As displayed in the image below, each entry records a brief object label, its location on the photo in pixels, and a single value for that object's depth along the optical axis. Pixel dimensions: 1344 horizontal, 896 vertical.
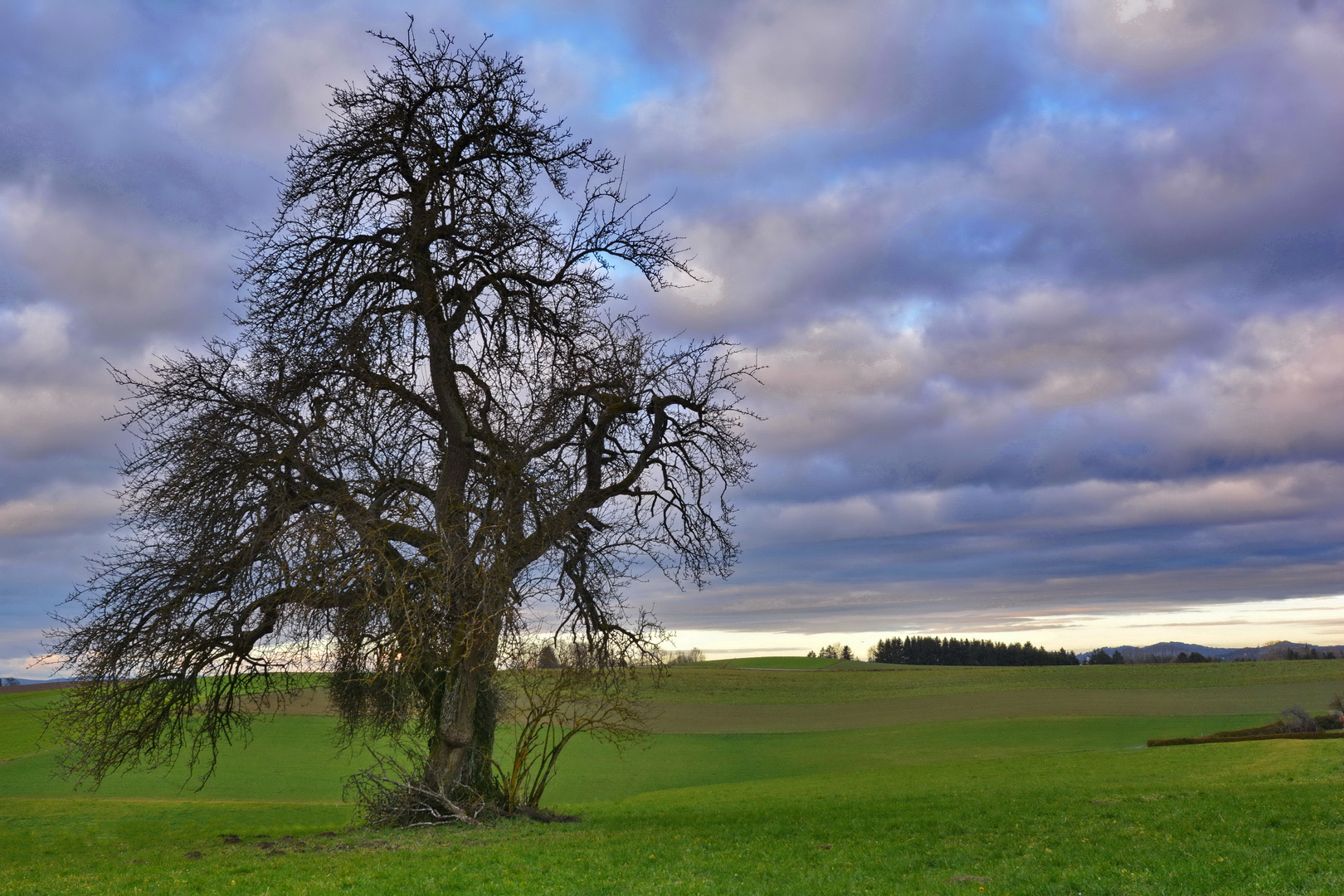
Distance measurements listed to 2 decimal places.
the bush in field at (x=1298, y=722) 42.59
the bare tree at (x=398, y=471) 15.46
